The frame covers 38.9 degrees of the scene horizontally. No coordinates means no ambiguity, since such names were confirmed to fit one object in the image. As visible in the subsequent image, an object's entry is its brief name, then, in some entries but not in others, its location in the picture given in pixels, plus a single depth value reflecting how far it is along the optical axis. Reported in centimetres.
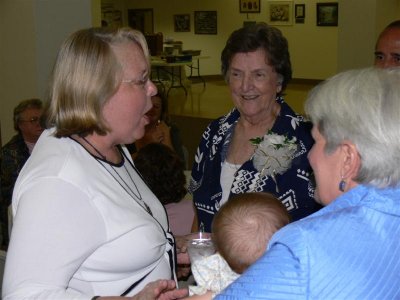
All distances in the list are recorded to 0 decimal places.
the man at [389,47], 364
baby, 188
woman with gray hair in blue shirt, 126
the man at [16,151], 493
